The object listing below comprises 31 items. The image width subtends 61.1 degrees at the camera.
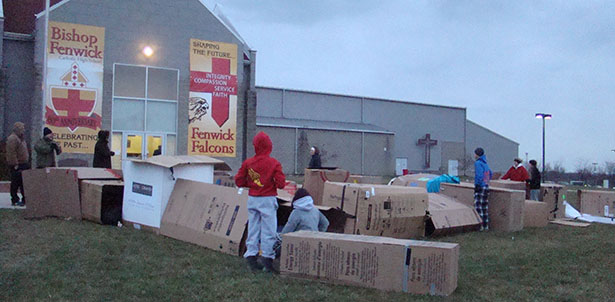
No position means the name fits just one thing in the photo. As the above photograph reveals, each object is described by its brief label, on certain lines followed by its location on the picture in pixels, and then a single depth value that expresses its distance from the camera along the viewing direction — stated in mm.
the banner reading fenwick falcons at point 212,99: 20906
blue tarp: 12039
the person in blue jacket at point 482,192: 10250
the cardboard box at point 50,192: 8859
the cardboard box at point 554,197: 13828
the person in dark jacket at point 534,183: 13828
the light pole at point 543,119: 30019
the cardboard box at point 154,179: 7773
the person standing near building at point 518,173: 14031
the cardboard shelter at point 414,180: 12489
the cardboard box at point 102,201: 8477
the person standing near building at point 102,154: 10591
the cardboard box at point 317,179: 10734
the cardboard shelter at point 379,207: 8172
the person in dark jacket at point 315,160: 14388
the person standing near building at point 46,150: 10093
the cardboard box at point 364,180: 11500
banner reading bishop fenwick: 18609
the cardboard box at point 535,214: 11273
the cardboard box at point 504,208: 10285
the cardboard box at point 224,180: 10125
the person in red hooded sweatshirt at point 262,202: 5941
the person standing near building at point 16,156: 10172
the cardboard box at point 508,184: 13008
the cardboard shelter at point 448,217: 9219
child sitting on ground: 6285
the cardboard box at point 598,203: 14914
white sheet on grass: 13605
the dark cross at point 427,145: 48125
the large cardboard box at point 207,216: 6836
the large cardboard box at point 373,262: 4996
